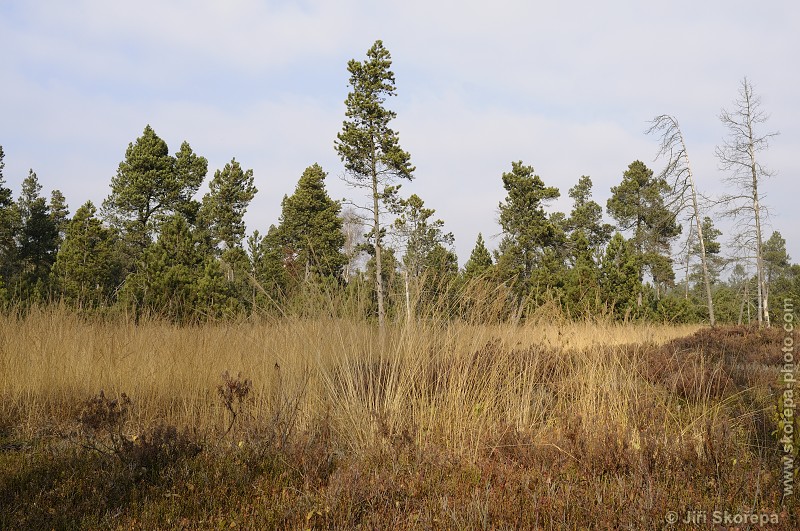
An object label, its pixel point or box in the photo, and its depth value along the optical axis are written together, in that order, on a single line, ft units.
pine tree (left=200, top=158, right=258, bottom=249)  109.70
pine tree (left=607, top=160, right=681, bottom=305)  111.96
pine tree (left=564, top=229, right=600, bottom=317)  58.59
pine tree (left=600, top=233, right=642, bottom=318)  69.26
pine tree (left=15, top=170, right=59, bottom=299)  97.71
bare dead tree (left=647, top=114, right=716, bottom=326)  65.92
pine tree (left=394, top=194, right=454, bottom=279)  84.23
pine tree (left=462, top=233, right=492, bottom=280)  84.26
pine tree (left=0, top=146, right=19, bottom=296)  88.63
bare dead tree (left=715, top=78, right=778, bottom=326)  61.39
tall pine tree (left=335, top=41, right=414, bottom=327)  85.35
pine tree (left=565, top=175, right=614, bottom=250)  124.67
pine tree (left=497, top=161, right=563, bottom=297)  88.48
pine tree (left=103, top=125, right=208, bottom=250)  92.07
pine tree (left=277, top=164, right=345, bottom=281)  103.50
